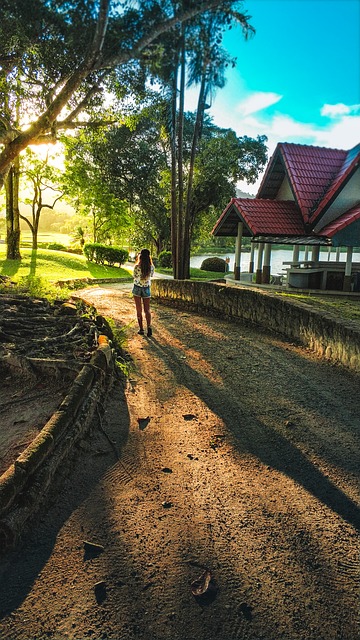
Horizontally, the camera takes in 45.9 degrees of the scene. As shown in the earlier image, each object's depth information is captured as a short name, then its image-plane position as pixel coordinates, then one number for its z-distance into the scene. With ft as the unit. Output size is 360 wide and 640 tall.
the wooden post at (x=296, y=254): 71.81
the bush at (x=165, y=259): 127.34
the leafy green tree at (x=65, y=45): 37.04
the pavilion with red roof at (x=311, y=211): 59.16
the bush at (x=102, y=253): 114.32
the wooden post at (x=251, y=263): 92.03
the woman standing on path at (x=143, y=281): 32.09
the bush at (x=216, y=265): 130.41
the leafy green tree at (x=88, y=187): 92.85
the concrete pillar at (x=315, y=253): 65.77
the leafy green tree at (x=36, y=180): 97.73
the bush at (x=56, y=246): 163.84
